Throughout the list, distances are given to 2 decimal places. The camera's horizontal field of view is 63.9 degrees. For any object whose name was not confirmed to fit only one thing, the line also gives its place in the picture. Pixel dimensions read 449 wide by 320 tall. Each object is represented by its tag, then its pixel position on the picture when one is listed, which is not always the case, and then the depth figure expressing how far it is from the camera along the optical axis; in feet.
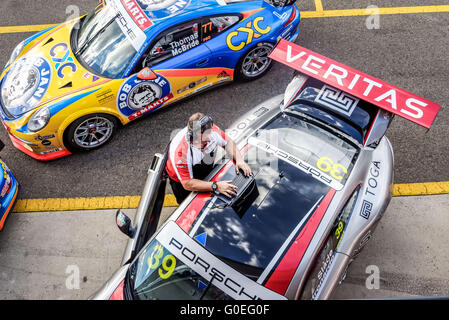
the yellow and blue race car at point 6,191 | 13.96
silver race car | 9.52
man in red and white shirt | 10.68
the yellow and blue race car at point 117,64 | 14.67
